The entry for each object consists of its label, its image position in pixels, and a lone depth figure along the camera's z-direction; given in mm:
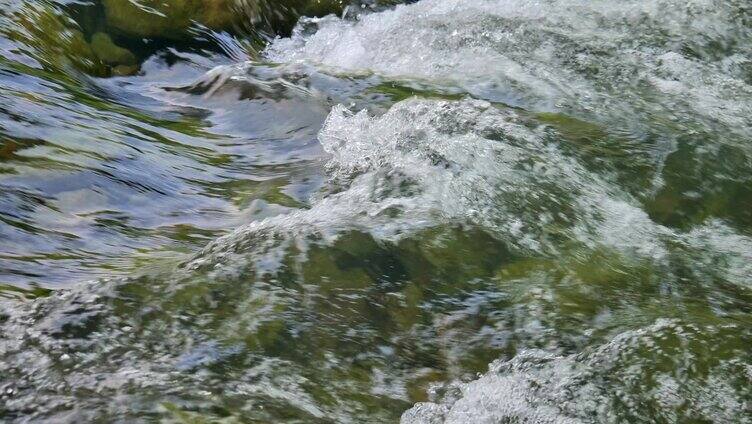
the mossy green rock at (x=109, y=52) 10219
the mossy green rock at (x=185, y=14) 10855
